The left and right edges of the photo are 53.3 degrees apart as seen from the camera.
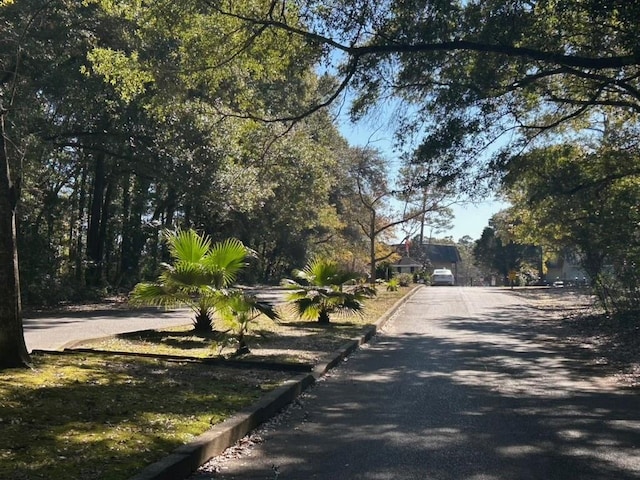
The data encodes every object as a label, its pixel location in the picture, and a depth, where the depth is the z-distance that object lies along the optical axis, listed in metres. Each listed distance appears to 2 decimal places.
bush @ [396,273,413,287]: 46.73
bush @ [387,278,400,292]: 35.53
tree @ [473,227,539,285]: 76.69
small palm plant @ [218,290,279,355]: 9.83
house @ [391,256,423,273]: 87.00
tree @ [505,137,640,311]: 14.91
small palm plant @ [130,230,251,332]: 11.10
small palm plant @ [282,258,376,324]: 15.82
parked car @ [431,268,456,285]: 60.03
